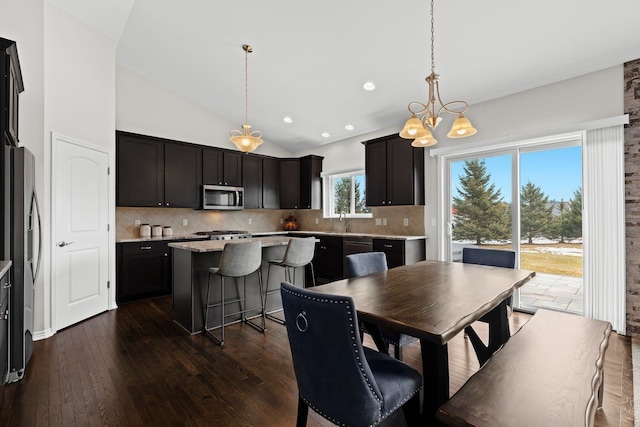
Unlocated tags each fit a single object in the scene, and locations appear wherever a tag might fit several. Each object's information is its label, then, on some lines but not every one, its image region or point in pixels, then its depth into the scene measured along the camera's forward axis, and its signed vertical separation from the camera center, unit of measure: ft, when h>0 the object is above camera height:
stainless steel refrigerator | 6.96 -0.94
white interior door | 10.69 -0.54
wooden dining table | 4.46 -1.54
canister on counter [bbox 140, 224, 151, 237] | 15.78 -0.71
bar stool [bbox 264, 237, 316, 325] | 11.32 -1.49
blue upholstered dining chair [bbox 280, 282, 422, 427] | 3.92 -2.07
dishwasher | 15.87 -1.66
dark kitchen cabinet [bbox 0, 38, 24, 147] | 6.57 +2.89
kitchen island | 10.35 -2.46
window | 19.42 +1.29
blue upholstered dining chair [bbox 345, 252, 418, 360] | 6.63 -1.52
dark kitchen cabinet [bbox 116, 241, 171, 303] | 13.79 -2.51
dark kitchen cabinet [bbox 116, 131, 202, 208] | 14.78 +2.28
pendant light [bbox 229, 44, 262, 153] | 10.87 +2.63
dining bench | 3.63 -2.40
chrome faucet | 19.66 -0.22
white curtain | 10.11 -0.45
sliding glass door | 11.60 +0.01
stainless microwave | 17.75 +1.10
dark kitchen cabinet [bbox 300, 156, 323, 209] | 20.75 +2.21
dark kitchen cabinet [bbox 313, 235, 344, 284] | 17.52 -2.61
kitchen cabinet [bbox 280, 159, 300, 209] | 21.43 +2.37
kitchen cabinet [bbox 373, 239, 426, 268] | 14.49 -1.74
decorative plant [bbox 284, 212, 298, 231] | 22.49 -0.53
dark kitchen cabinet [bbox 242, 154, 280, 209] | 19.92 +2.23
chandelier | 7.27 +2.04
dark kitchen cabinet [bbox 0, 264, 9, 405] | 5.94 -2.24
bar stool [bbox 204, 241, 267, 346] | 9.61 -1.59
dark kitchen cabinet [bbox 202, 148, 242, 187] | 17.92 +2.94
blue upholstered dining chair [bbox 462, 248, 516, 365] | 9.44 -1.43
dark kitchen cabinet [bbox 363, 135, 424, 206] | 15.16 +2.16
